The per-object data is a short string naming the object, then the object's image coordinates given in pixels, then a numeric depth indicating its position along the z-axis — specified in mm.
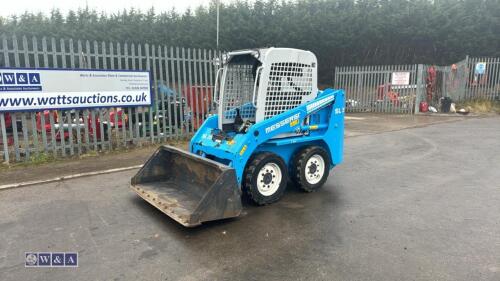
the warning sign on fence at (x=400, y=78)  16625
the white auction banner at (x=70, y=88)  6867
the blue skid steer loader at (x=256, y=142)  4574
